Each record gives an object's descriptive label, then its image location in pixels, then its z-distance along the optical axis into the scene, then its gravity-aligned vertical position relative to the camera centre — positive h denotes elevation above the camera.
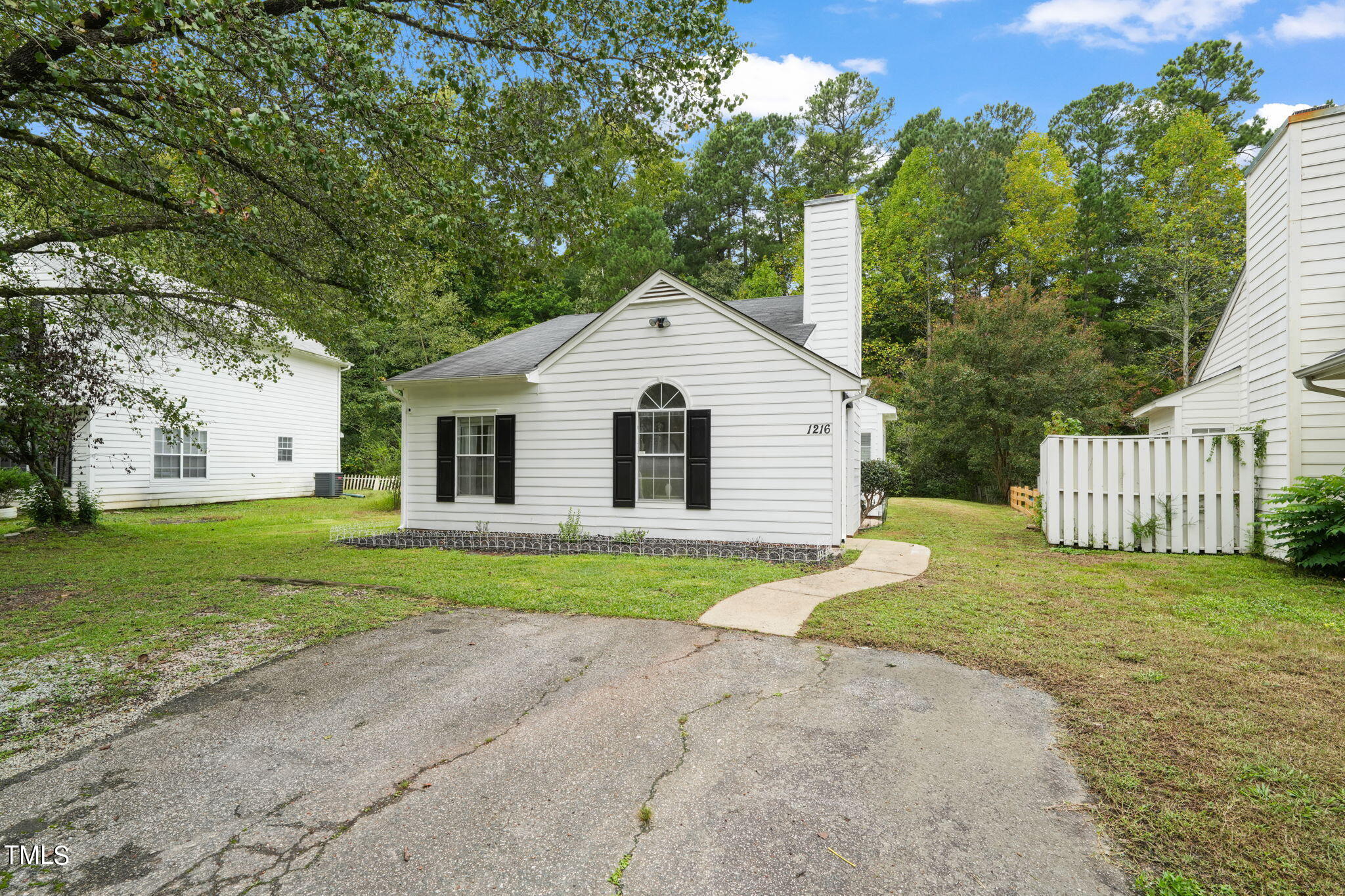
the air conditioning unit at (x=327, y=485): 19.77 -1.33
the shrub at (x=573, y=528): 9.76 -1.38
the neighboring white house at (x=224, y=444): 14.44 +0.04
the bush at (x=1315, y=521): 6.29 -0.83
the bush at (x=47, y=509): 11.36 -1.21
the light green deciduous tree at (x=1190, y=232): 21.81 +7.95
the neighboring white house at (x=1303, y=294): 7.22 +1.88
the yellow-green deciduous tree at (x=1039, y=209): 27.47 +10.90
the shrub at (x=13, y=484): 12.30 -0.79
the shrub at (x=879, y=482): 13.13 -0.83
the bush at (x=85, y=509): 11.54 -1.24
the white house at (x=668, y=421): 8.96 +0.39
